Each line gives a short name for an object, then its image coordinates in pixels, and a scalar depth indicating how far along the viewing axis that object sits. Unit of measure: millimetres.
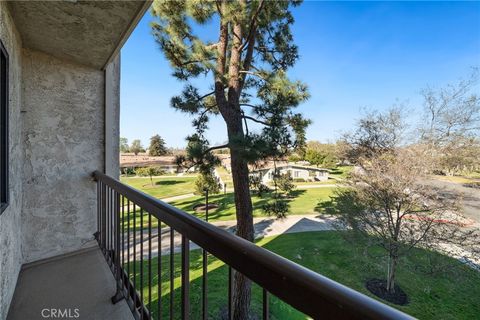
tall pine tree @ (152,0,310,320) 4152
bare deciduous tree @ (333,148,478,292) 6004
